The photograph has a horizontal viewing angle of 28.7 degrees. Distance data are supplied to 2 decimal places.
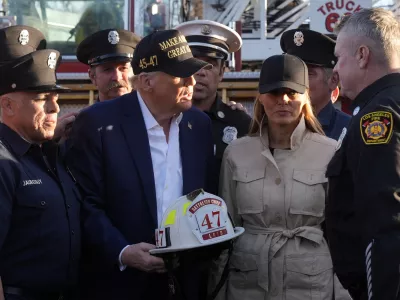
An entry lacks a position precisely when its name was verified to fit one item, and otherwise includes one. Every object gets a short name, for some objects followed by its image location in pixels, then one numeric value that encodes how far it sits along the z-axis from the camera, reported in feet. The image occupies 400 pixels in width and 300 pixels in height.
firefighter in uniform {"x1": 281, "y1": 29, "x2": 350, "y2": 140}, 15.19
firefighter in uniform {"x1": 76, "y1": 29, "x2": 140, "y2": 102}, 15.74
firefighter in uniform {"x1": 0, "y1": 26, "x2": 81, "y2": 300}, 11.02
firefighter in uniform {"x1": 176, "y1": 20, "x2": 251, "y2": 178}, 15.02
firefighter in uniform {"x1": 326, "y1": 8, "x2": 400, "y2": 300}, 9.25
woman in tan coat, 12.07
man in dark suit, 12.48
